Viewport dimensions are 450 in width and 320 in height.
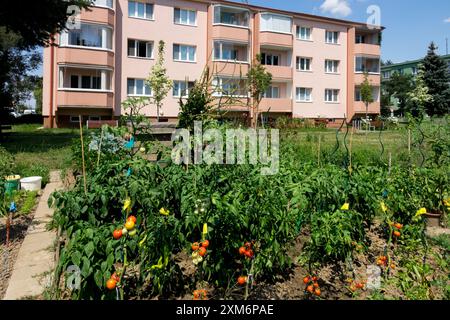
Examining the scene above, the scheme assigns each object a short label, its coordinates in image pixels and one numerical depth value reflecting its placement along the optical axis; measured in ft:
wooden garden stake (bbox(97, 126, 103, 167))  14.78
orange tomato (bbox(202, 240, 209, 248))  7.77
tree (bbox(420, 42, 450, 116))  127.85
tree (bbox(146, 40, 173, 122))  71.15
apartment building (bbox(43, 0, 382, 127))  72.38
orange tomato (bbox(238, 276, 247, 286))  8.17
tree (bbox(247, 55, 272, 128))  76.74
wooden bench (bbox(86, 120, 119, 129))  48.45
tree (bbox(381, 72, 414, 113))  183.32
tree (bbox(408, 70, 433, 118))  125.77
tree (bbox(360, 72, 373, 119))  95.61
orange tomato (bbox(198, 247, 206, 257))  7.70
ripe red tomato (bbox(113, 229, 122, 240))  7.28
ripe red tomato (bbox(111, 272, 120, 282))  7.27
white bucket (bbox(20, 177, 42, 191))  21.56
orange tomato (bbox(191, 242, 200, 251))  8.09
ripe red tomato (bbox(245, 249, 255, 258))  8.37
